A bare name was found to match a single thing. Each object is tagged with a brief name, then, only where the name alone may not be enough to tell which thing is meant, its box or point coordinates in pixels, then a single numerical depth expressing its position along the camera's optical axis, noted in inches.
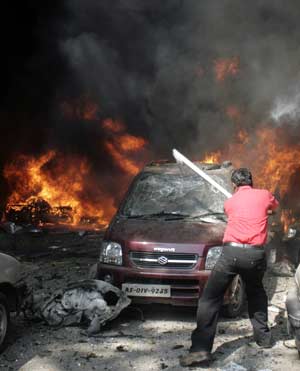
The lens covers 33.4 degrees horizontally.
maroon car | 245.1
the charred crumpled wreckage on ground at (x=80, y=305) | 237.6
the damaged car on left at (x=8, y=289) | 207.3
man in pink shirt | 198.2
